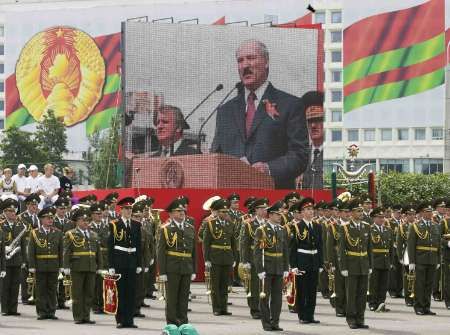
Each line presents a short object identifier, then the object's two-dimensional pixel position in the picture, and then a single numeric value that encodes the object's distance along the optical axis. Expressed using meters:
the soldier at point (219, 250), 23.42
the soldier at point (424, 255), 23.94
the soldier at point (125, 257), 20.42
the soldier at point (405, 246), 26.46
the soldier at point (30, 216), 23.19
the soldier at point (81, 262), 21.45
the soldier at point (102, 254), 23.20
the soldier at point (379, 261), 23.98
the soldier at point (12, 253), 22.69
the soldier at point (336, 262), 22.75
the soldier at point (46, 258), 22.09
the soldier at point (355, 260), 20.95
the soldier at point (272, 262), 20.31
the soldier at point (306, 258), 21.69
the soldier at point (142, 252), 20.64
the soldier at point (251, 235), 21.23
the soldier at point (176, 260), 20.08
